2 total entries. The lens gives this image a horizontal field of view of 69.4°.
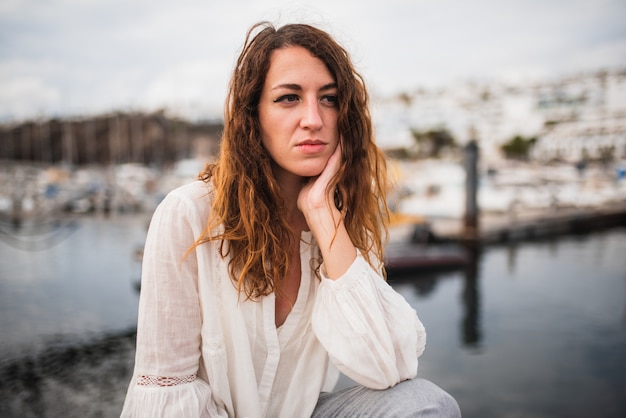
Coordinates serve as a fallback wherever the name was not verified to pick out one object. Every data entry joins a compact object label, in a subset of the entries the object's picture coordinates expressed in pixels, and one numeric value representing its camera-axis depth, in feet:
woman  4.03
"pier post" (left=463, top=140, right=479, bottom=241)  47.52
